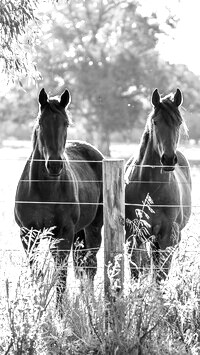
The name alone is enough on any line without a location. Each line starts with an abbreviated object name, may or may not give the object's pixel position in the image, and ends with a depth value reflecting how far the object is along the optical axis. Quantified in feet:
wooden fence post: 32.91
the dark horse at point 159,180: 40.75
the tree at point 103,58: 291.79
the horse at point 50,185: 39.37
